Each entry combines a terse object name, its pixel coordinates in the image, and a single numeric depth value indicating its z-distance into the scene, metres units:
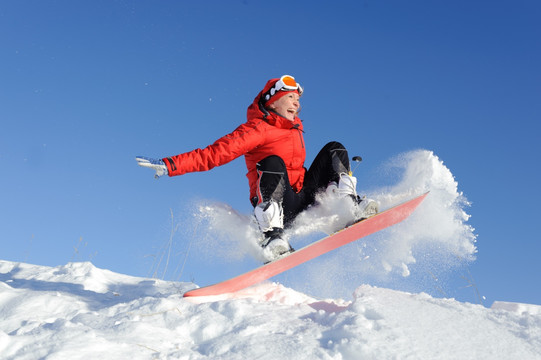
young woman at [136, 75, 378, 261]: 3.59
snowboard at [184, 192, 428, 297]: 3.28
